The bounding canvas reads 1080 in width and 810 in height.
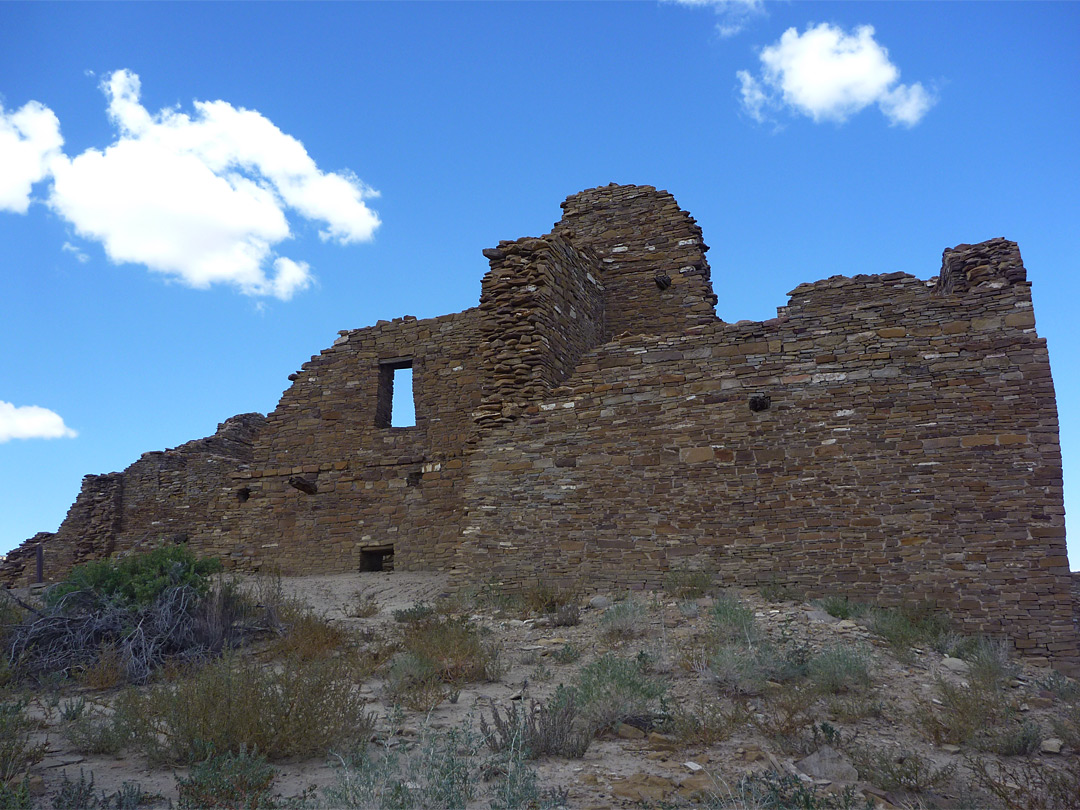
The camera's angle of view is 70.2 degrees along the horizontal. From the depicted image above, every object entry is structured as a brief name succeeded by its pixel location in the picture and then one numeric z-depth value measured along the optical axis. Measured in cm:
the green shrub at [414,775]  414
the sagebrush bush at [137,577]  867
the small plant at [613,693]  573
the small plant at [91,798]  426
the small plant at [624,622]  820
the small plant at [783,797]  428
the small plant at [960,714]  574
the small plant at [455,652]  694
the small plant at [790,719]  536
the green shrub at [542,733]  514
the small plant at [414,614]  927
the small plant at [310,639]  771
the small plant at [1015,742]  557
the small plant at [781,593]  907
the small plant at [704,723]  542
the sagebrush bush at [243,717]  501
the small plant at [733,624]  749
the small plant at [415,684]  618
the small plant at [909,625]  796
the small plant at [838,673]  646
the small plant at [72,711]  572
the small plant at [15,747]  464
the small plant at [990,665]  703
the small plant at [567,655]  759
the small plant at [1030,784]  458
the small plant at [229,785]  432
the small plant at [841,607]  859
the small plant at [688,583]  928
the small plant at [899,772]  489
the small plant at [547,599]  941
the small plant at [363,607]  1019
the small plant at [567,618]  886
